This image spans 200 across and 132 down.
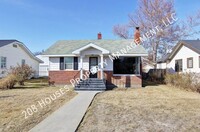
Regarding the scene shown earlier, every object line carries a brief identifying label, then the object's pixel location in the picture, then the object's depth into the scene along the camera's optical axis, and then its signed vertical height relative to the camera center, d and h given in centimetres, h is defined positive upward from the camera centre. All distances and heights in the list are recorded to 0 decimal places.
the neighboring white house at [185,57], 1337 +138
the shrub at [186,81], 1029 -94
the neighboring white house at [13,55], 1764 +199
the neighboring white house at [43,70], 2563 -33
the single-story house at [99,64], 1254 +47
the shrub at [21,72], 1336 -33
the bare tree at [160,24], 2252 +765
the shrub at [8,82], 1191 -115
